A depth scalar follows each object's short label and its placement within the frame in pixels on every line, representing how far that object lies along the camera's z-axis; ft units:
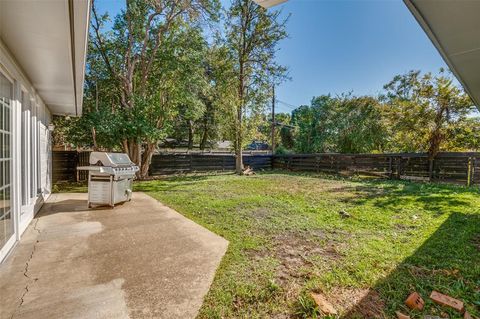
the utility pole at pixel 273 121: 54.55
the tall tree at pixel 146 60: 28.09
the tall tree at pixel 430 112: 27.76
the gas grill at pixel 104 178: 15.38
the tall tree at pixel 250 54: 39.24
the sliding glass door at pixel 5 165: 8.82
